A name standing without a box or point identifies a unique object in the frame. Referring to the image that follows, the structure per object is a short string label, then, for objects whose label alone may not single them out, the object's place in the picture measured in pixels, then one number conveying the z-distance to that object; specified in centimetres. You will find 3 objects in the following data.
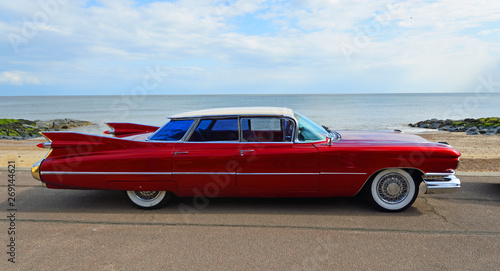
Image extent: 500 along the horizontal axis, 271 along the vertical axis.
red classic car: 452
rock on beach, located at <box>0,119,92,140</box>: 2200
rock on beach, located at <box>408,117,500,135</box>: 2167
